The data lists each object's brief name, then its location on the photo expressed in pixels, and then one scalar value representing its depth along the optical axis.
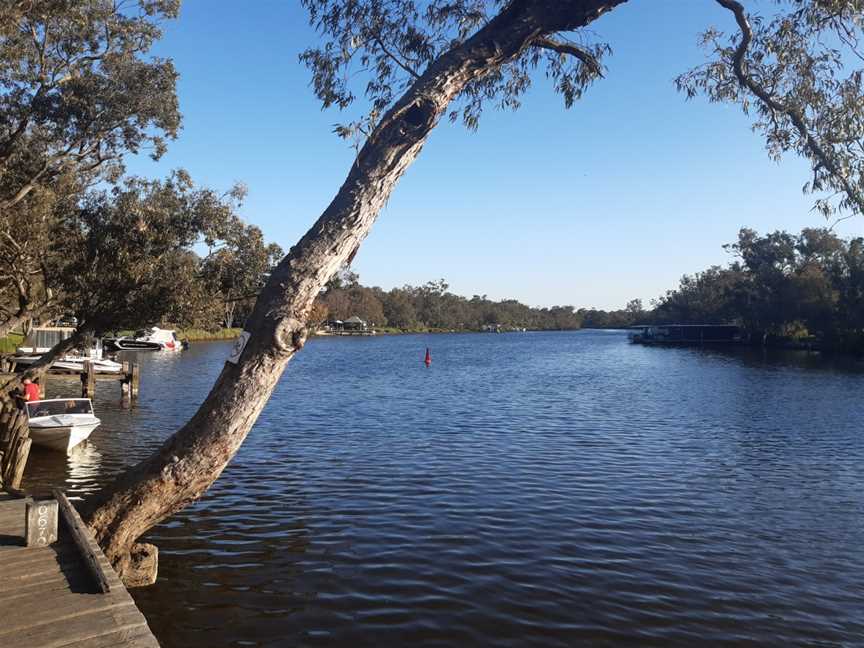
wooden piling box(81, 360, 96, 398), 27.14
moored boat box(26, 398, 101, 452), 17.02
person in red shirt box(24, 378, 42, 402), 20.39
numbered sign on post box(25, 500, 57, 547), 7.12
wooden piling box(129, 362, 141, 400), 28.60
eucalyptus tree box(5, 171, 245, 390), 15.50
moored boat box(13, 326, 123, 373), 32.75
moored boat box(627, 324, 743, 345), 114.62
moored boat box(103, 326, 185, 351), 69.19
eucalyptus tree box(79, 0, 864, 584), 6.73
